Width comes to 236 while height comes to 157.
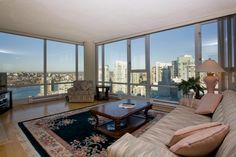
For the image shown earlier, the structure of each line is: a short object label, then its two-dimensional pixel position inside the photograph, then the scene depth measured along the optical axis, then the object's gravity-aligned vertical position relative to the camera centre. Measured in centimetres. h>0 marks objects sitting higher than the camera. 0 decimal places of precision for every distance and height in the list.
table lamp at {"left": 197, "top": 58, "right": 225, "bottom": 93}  285 +17
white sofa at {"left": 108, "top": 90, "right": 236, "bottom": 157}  88 -49
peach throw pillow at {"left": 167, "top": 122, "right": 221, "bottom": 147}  109 -41
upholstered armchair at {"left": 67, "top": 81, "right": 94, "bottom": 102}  491 -42
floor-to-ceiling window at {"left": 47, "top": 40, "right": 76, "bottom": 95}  551 +55
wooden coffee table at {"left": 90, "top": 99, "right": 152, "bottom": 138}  237 -63
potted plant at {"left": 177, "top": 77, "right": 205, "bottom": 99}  334 -17
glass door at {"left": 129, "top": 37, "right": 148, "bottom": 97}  498 +45
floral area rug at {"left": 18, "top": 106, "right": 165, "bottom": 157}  192 -92
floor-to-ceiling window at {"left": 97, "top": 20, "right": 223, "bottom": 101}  373 +69
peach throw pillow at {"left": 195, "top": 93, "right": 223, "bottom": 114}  214 -39
